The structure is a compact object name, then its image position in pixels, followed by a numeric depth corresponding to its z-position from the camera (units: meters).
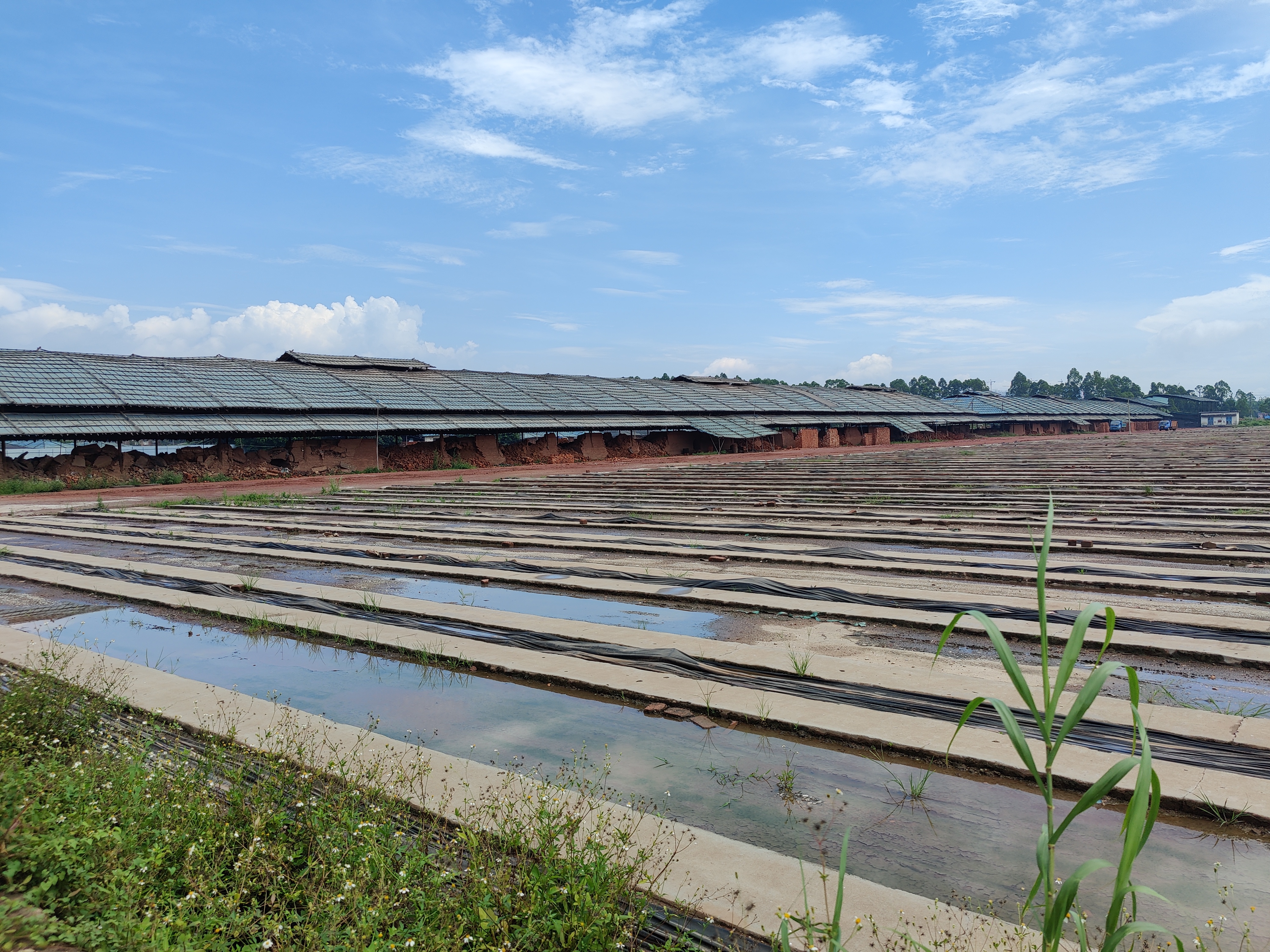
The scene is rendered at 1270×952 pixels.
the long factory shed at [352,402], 24.16
